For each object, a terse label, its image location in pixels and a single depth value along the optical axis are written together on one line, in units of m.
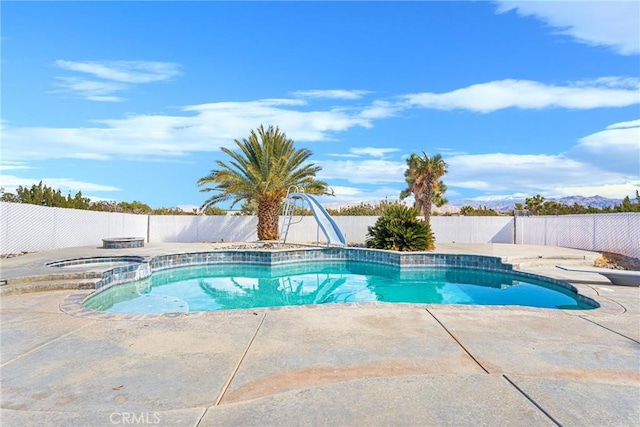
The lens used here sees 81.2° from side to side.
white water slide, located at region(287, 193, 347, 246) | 15.83
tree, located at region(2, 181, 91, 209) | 15.35
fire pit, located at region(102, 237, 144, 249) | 14.80
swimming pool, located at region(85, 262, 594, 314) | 7.60
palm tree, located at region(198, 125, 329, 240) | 18.75
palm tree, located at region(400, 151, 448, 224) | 23.01
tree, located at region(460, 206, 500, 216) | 27.30
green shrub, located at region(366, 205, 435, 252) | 15.24
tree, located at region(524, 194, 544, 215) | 33.09
